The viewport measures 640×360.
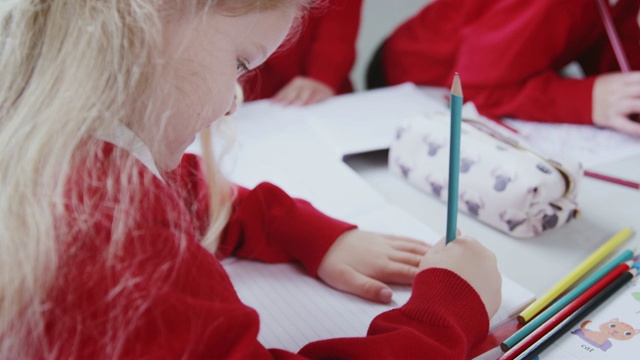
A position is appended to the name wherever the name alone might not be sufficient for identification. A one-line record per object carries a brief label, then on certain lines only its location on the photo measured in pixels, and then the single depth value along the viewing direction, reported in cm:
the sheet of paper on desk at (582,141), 71
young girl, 31
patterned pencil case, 56
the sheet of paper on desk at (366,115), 73
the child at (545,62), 77
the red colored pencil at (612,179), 64
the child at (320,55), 97
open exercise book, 48
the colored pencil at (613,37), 80
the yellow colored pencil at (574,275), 46
